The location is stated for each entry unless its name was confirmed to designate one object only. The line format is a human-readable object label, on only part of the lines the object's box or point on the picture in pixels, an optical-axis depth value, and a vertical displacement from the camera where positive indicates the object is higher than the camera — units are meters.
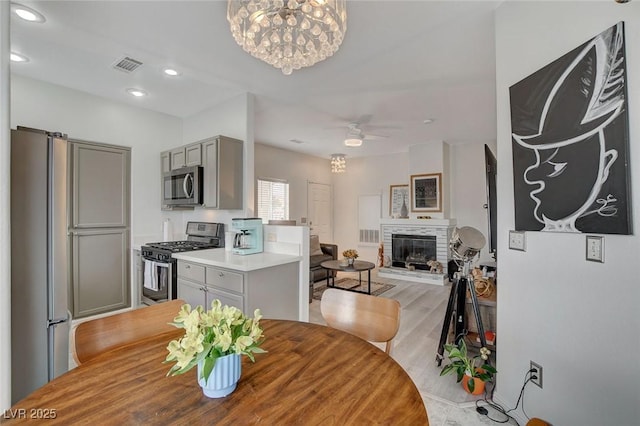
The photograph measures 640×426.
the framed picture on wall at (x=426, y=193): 5.68 +0.44
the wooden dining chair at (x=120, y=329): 1.15 -0.51
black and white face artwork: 1.24 +0.36
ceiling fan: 4.44 +1.34
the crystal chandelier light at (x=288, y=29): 1.36 +0.98
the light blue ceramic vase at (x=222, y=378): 0.83 -0.48
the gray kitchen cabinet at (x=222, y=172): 3.09 +0.49
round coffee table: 4.43 -0.84
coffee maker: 2.89 -0.22
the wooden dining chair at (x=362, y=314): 1.41 -0.54
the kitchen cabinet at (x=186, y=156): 3.36 +0.75
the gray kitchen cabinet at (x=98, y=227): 3.19 -0.13
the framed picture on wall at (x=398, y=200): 6.40 +0.33
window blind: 5.93 +0.35
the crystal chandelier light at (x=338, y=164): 5.75 +1.04
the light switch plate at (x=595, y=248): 1.32 -0.17
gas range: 3.08 -0.35
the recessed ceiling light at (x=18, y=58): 2.48 +1.44
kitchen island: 2.32 -0.59
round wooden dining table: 0.76 -0.55
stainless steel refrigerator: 1.54 -0.24
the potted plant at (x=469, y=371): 2.04 -1.17
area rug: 4.77 -1.30
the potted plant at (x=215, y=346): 0.80 -0.39
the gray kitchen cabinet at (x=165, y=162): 3.77 +0.73
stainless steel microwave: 3.28 +0.36
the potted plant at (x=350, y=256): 4.65 -0.69
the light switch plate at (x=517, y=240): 1.73 -0.17
